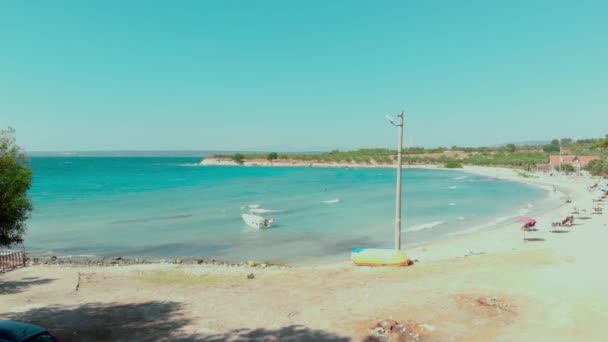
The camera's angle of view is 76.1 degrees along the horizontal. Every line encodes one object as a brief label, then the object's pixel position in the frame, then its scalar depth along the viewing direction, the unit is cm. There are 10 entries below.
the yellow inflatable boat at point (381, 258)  1623
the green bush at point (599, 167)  7706
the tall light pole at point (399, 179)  1610
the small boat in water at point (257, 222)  3272
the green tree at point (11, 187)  1251
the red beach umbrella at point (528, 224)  2406
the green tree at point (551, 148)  18036
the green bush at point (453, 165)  15192
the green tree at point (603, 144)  4988
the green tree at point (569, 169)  9776
